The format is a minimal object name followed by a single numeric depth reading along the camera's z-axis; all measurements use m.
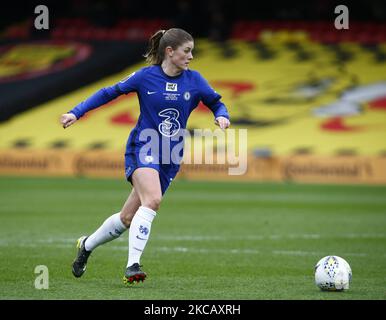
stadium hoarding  47.31
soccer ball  15.80
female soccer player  16.67
